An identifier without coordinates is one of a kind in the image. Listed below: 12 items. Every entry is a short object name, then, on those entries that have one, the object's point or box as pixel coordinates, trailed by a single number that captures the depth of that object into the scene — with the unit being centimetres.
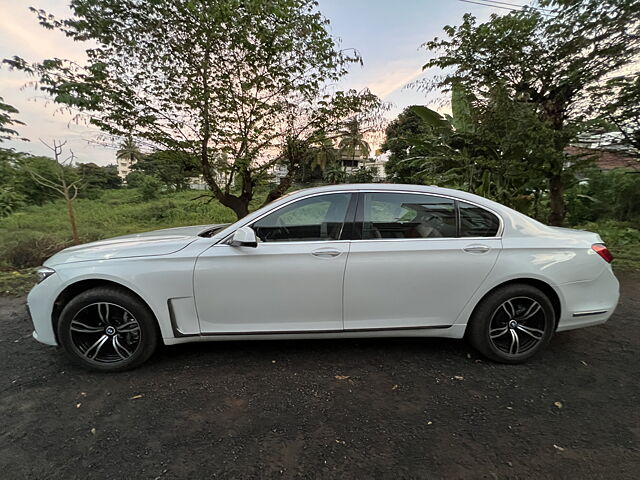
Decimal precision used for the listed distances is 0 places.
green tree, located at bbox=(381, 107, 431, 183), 2089
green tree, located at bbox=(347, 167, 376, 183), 2200
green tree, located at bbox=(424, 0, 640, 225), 556
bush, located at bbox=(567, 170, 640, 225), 961
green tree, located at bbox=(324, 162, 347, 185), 1872
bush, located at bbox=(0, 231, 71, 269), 596
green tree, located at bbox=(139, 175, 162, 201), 1649
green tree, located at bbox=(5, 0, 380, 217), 559
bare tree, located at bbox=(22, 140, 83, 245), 681
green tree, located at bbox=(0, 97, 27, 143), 632
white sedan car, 253
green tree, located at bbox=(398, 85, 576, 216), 573
